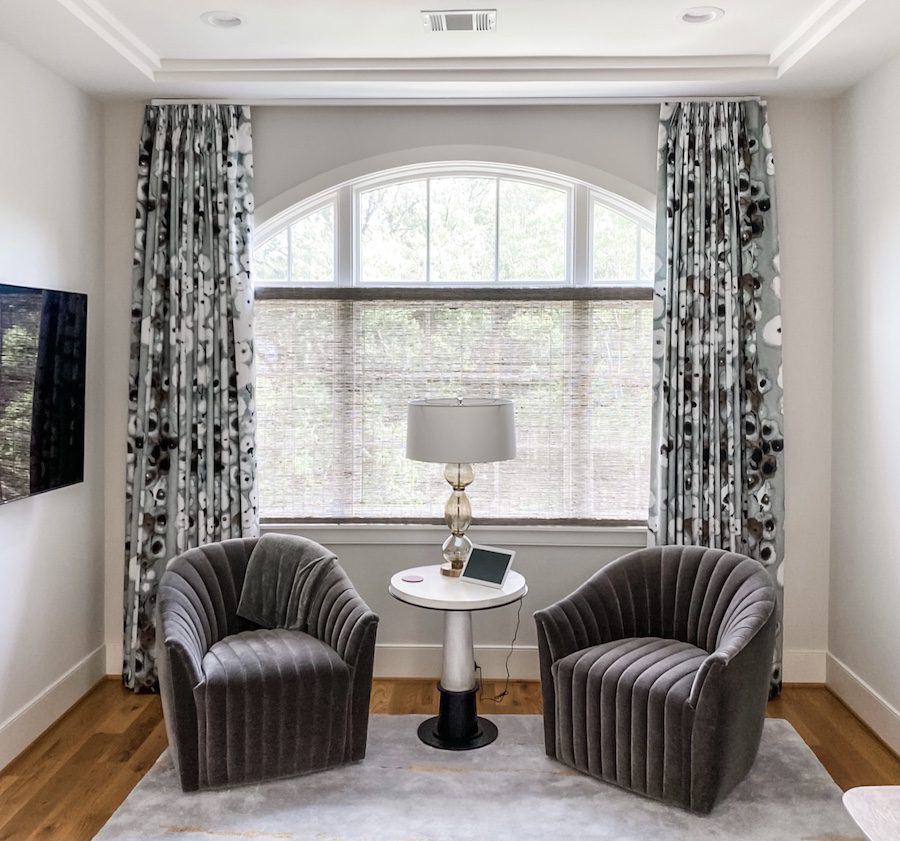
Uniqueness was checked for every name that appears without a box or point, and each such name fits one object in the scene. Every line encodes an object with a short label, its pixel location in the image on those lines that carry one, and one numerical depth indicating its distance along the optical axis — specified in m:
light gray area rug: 2.70
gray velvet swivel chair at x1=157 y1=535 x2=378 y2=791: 2.89
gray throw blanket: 3.37
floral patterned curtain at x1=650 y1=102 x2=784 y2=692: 3.78
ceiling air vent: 2.98
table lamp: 3.26
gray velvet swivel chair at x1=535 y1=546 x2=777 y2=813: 2.77
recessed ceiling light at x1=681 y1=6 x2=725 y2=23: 2.98
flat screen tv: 3.05
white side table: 3.29
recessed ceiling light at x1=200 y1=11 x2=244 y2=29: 3.03
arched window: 3.99
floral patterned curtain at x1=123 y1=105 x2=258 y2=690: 3.82
